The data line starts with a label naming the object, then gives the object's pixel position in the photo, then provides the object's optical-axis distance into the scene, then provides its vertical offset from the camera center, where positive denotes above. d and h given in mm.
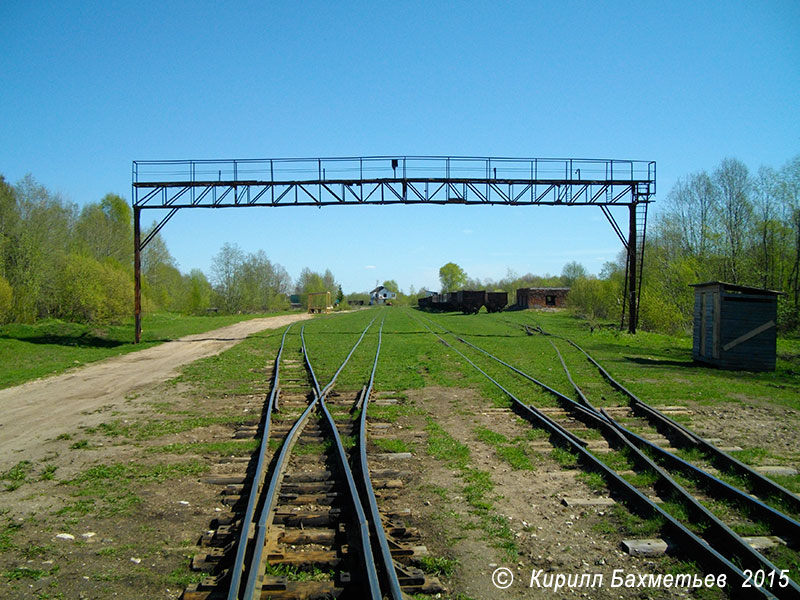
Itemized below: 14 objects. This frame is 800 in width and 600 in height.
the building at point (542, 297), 66938 +682
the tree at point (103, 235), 49969 +5657
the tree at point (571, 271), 110269 +6464
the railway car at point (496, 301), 56688 +126
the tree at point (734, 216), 35750 +6059
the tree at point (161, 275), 58062 +2390
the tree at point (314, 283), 114062 +3690
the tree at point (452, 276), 140750 +6492
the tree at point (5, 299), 29373 -198
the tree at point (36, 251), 34094 +2858
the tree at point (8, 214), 34788 +5189
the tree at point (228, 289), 59312 +993
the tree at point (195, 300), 61188 -217
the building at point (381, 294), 171625 +2076
